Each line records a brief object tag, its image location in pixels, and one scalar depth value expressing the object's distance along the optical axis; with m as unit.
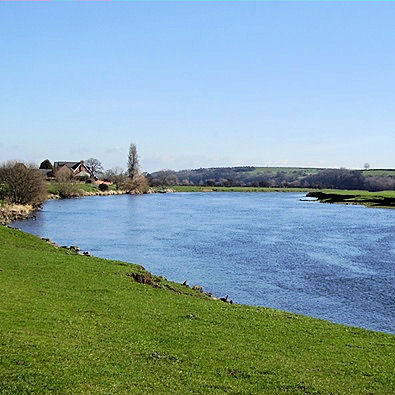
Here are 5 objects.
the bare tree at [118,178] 188.00
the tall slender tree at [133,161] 190.12
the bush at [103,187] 164.68
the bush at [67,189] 134.50
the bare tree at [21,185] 88.19
